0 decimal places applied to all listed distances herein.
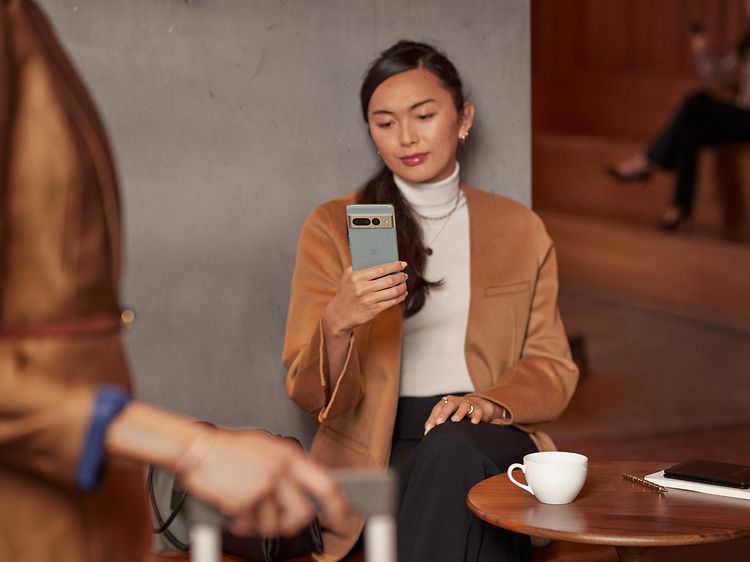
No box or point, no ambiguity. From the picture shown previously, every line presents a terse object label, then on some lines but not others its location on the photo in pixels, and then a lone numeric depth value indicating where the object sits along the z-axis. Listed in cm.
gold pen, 263
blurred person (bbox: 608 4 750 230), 711
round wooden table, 239
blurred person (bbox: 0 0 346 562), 137
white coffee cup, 252
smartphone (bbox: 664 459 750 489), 260
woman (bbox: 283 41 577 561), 282
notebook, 258
